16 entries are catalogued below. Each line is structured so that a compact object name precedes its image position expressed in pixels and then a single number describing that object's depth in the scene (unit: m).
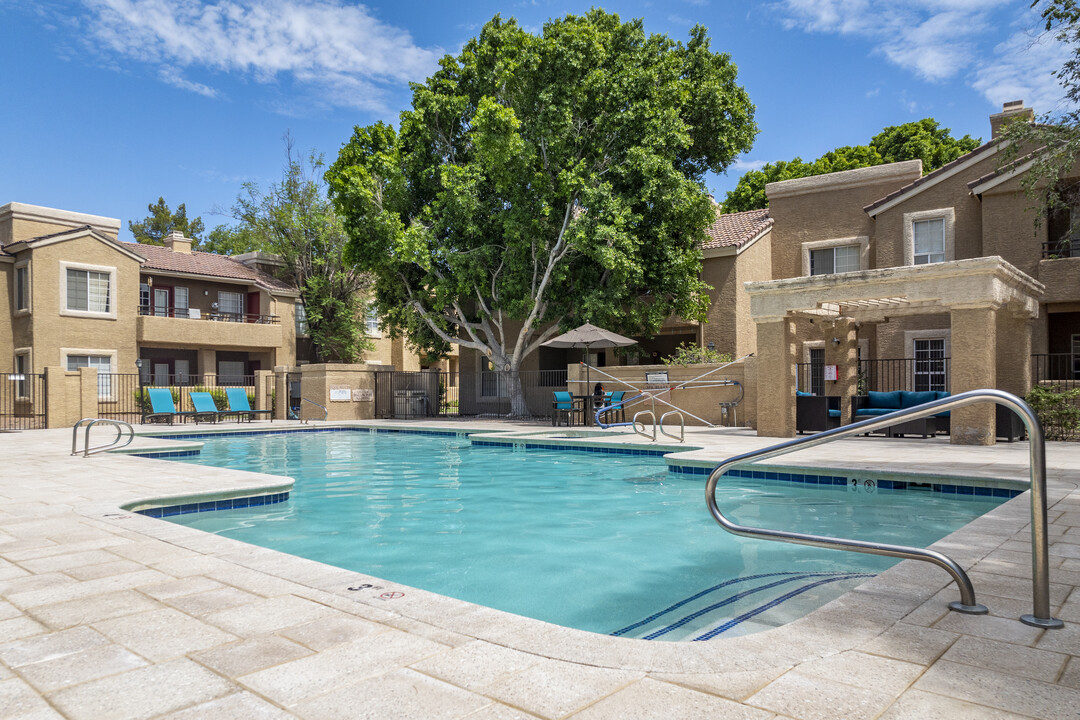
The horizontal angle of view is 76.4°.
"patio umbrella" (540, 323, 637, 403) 18.12
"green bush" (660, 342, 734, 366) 19.92
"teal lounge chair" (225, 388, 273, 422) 22.92
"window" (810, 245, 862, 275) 23.48
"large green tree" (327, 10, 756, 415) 19.78
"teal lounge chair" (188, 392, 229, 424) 22.31
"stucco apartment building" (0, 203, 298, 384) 26.38
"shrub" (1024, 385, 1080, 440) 13.55
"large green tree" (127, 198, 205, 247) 57.38
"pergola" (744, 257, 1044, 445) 12.40
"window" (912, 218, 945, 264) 20.97
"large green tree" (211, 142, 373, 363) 32.88
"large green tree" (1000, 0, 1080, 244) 11.73
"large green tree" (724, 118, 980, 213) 34.09
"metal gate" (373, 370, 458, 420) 25.45
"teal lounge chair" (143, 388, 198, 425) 21.69
